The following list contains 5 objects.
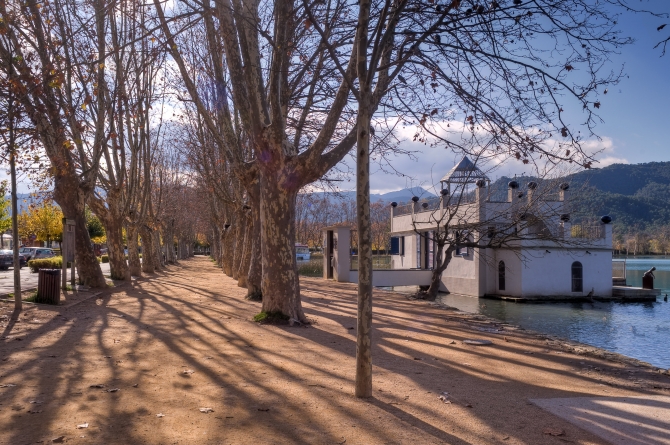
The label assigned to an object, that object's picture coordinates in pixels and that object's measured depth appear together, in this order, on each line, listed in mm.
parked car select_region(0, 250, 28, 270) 34375
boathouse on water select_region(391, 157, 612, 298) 30655
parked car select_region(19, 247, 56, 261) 40375
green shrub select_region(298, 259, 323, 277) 42466
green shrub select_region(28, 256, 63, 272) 28031
